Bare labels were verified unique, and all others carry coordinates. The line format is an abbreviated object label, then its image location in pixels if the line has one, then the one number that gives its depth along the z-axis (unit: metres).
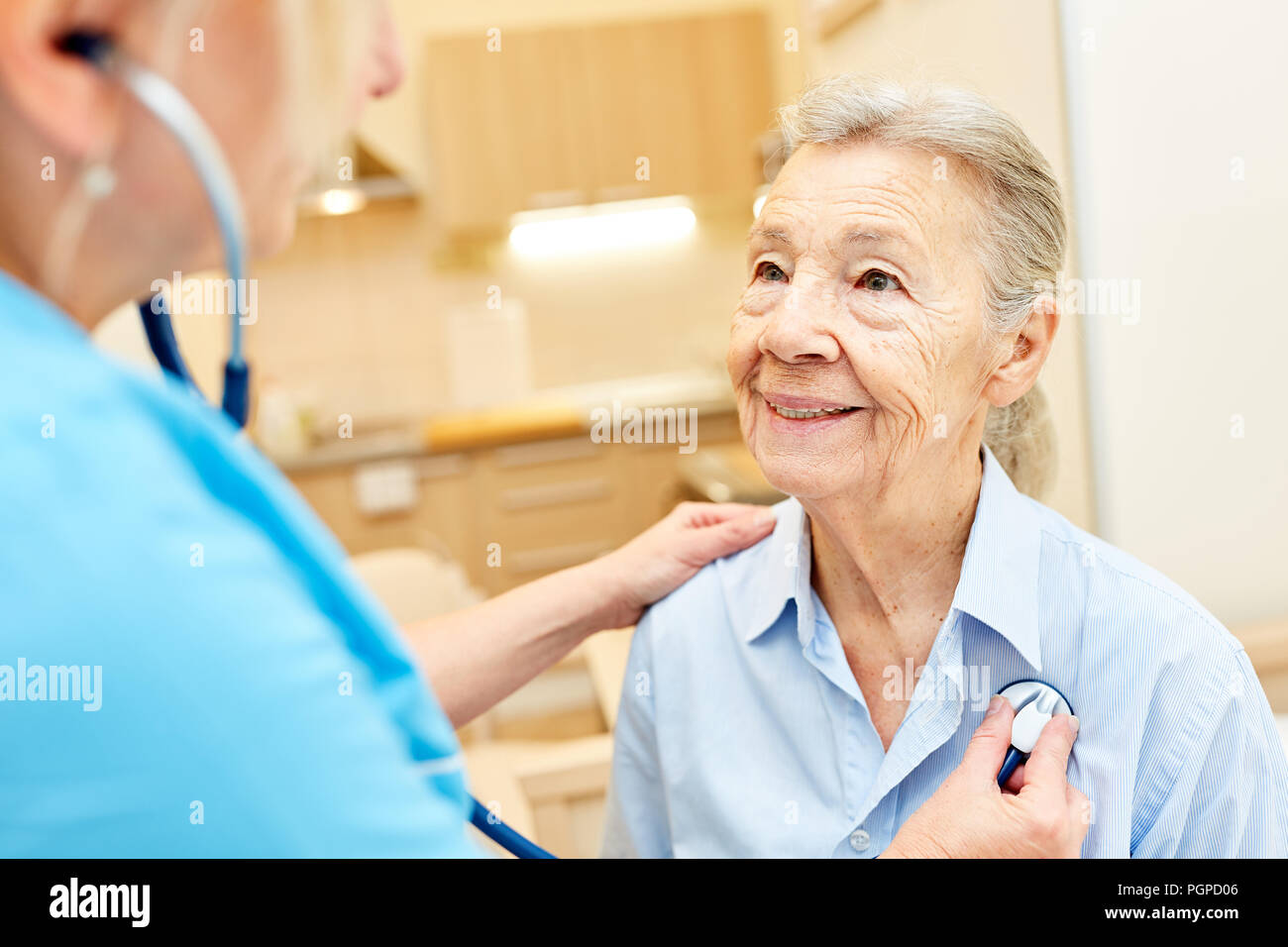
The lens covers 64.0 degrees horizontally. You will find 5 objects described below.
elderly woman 0.87
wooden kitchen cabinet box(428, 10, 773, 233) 4.12
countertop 3.73
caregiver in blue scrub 0.31
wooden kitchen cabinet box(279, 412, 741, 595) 3.79
